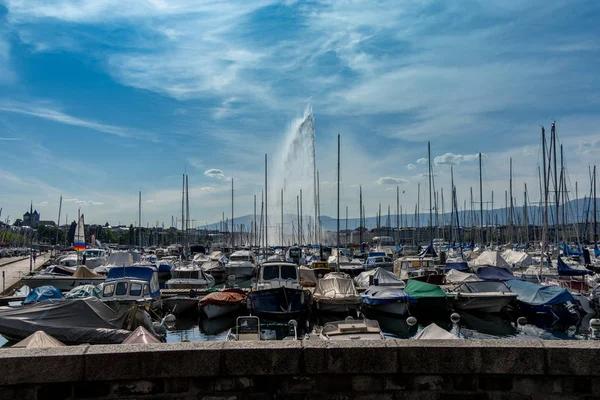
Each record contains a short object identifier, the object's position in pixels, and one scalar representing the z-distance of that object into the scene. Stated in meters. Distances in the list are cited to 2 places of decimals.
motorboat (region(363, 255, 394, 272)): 59.73
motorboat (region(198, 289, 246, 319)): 32.91
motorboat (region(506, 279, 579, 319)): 31.78
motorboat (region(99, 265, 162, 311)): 29.91
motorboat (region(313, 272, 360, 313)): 33.19
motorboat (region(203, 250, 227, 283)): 60.87
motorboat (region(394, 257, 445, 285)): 43.62
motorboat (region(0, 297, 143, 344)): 22.99
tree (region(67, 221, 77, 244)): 142.32
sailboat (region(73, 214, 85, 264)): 60.91
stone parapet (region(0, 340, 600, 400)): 7.07
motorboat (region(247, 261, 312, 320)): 30.97
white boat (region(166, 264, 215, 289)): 44.00
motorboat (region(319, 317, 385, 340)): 19.81
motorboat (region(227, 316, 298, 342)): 22.15
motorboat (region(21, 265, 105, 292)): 43.94
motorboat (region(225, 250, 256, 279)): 62.69
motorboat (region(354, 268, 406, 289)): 38.31
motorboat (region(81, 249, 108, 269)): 64.06
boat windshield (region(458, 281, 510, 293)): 34.34
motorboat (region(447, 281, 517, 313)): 33.19
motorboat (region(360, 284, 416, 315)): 32.72
